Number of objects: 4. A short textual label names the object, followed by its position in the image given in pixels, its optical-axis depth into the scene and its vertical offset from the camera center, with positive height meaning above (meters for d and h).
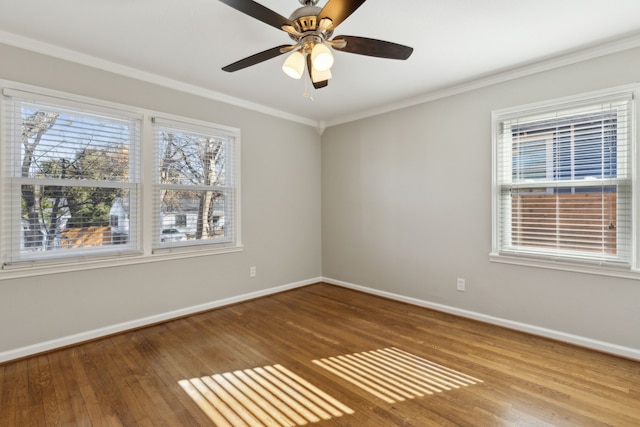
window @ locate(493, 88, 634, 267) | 2.40 +0.25
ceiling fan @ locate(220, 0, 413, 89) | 1.50 +0.99
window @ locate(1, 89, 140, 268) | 2.33 +0.26
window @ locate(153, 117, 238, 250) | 3.11 +0.28
